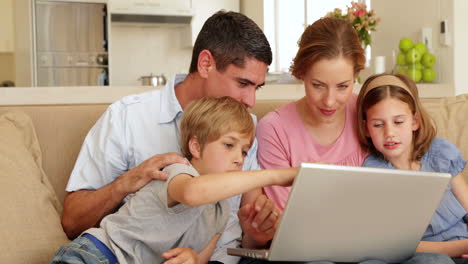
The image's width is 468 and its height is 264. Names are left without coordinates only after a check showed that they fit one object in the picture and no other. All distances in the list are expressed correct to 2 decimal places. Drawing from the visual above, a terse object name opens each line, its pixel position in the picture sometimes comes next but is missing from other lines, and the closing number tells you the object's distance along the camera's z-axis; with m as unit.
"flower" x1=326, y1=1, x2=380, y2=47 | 2.99
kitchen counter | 1.94
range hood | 5.66
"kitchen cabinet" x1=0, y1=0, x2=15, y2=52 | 6.20
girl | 1.62
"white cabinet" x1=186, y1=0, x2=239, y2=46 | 5.98
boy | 1.30
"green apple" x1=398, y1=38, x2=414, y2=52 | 3.02
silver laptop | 1.06
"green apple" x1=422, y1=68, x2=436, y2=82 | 2.95
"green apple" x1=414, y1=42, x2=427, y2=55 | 3.01
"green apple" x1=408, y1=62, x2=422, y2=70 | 2.96
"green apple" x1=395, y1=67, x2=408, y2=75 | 3.07
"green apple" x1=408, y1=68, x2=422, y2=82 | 2.92
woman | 1.58
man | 1.57
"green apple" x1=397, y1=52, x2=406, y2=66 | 3.06
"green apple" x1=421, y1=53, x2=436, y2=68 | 2.95
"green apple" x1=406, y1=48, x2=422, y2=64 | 2.97
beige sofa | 1.43
